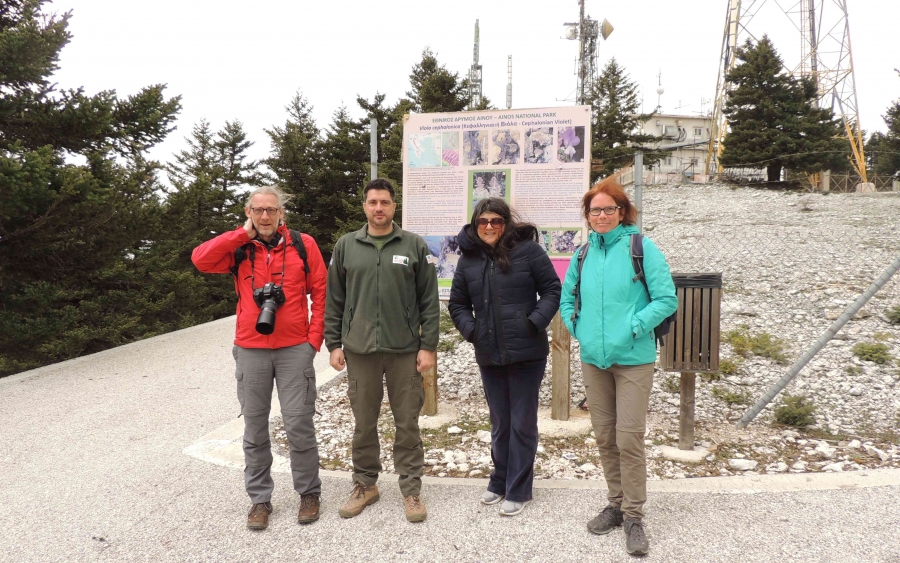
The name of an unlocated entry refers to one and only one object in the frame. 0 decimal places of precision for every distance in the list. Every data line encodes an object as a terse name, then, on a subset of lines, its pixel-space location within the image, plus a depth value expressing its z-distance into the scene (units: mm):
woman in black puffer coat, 3119
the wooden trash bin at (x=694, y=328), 3896
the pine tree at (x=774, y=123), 25031
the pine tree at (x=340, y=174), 27438
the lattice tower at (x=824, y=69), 27859
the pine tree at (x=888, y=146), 25852
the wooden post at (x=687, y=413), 4043
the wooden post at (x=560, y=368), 4758
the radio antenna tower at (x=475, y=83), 26750
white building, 61200
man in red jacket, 3143
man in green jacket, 3164
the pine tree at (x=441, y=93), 22766
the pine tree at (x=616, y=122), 31656
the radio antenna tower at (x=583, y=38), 24375
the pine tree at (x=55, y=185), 7875
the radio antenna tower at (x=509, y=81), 33650
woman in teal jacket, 2816
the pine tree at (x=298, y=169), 27844
